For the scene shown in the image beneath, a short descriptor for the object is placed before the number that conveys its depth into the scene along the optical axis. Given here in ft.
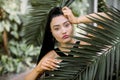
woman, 5.41
